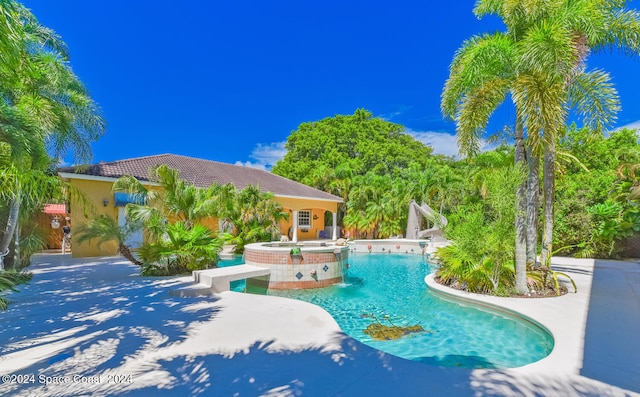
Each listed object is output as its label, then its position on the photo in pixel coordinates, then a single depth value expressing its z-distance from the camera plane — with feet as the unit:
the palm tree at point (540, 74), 25.21
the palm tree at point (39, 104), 16.71
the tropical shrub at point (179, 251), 36.68
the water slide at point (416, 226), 73.72
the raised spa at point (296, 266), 38.58
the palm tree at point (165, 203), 36.88
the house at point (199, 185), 54.54
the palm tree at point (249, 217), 61.31
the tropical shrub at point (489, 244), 27.99
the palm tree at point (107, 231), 35.35
